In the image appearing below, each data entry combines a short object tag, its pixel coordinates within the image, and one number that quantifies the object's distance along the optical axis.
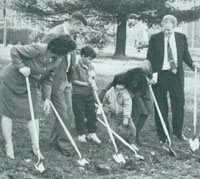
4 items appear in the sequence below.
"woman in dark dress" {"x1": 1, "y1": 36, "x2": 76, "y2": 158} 6.00
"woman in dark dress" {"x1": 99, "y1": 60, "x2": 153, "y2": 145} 7.23
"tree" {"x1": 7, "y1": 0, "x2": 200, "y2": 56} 18.30
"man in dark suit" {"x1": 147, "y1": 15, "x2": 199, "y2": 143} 7.60
